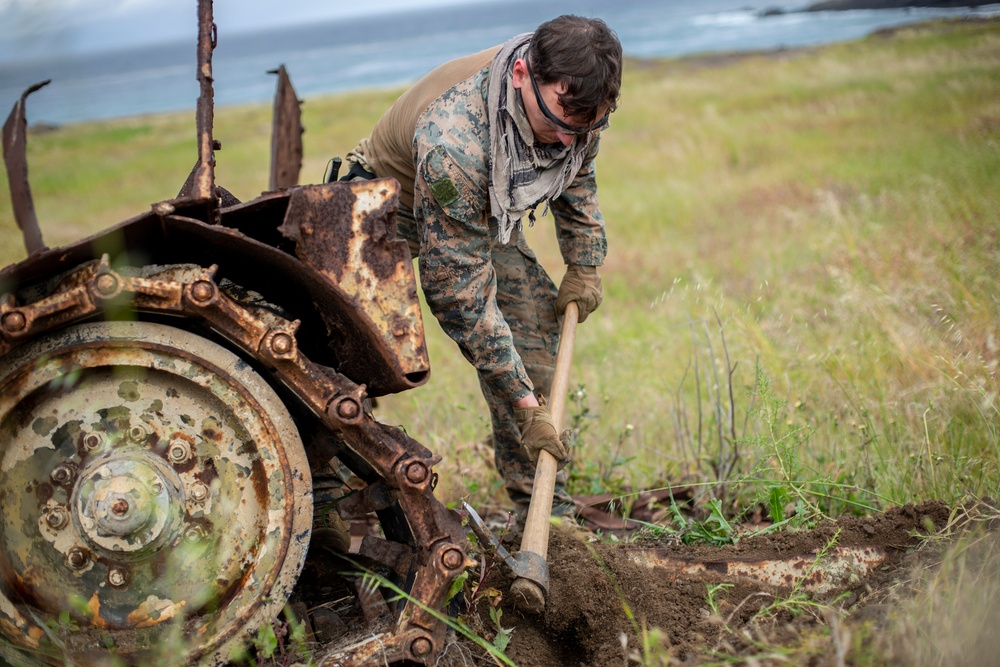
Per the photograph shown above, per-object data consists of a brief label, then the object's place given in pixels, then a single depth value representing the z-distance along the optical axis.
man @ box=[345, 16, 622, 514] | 2.84
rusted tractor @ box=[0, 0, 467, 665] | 2.02
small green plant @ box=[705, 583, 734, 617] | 2.58
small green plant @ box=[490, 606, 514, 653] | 2.50
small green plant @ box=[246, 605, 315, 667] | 2.07
